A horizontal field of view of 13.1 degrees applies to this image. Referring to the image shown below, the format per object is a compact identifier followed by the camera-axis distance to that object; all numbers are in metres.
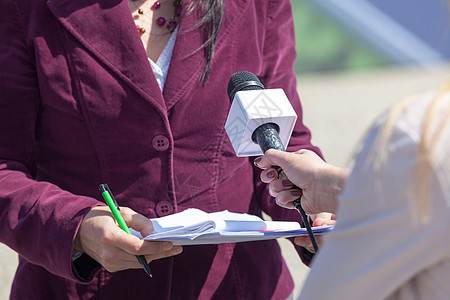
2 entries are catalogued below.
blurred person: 2.44
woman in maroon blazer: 2.90
